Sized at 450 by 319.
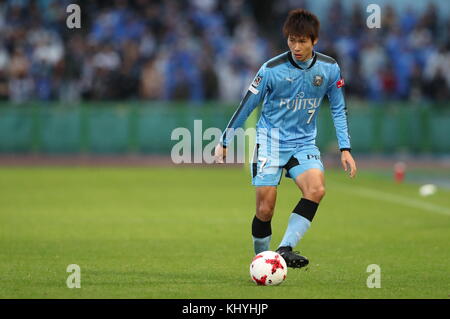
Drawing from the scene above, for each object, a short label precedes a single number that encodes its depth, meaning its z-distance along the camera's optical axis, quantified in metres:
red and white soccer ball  16.70
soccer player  18.03
